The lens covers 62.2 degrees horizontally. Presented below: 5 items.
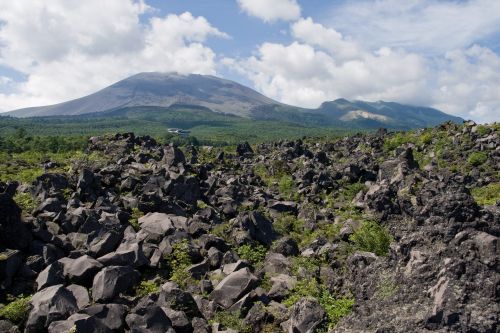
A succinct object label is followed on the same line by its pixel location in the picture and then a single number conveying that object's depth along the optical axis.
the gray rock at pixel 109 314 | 13.98
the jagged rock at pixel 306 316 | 13.63
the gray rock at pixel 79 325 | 13.20
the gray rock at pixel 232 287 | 16.70
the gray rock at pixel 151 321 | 13.46
